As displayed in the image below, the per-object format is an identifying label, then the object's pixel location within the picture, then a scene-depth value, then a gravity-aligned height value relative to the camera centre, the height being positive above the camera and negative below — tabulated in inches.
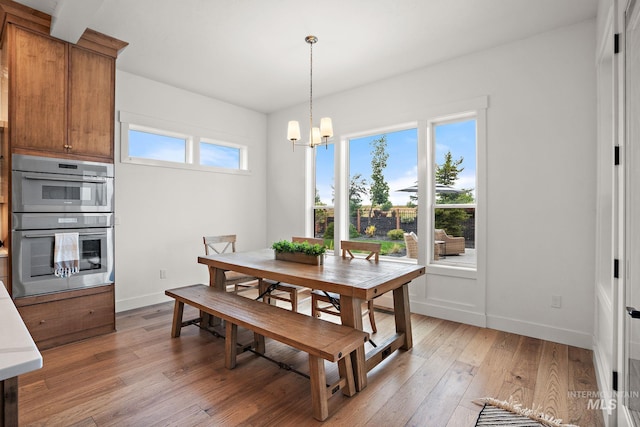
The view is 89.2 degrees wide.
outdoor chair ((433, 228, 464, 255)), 147.7 -13.8
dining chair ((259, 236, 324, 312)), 134.2 -32.5
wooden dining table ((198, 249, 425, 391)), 90.1 -20.1
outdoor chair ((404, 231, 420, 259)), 160.7 -15.5
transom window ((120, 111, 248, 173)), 160.1 +36.6
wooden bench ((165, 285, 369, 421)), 77.6 -31.3
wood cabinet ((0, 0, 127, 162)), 107.7 +44.7
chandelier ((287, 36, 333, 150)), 115.2 +30.3
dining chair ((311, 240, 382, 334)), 123.7 -32.1
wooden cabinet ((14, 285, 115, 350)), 110.9 -37.1
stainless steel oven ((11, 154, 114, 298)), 108.7 -2.1
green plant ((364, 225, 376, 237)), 177.4 -9.4
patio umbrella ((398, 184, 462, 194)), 148.0 +11.1
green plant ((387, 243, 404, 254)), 168.1 -18.7
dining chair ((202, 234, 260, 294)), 145.6 -30.0
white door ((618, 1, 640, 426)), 57.9 -0.7
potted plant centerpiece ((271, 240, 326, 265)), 117.3 -14.8
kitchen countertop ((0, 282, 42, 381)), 30.8 -14.3
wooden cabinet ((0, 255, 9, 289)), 108.0 -18.8
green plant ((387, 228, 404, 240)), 166.8 -10.9
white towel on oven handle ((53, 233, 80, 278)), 115.0 -15.1
